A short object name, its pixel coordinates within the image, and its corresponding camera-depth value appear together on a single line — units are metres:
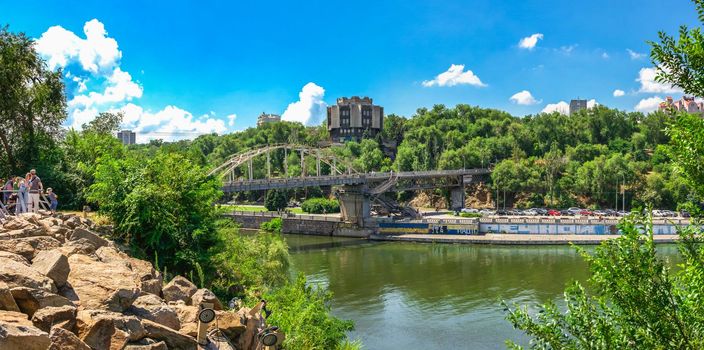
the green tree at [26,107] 25.84
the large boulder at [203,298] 10.90
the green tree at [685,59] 7.61
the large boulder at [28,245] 10.00
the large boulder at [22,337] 5.96
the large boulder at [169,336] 8.34
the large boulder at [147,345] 7.61
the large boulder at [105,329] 7.37
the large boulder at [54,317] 7.17
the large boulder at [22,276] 7.82
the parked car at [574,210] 72.99
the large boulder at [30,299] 7.61
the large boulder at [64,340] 6.61
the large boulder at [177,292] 10.90
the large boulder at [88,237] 11.92
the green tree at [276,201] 83.62
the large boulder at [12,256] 9.20
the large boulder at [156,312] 8.95
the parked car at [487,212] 75.84
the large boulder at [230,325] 9.66
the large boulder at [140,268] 10.68
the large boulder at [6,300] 7.26
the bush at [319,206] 79.38
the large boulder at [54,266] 8.66
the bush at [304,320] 14.25
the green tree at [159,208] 16.09
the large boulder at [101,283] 8.77
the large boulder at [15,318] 6.80
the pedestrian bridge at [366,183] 63.16
